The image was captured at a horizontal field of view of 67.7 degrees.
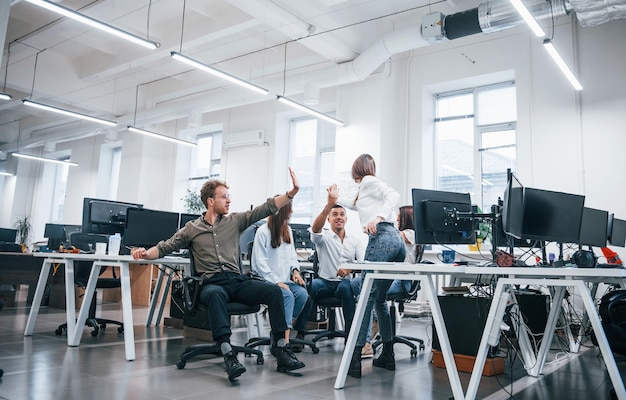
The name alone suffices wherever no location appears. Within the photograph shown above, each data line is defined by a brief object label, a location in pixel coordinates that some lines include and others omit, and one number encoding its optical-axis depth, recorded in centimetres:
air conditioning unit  861
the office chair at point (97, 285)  387
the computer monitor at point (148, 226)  356
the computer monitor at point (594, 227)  405
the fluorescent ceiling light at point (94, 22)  449
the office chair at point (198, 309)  276
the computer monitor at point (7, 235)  671
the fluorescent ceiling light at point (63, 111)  752
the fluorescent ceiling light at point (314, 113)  676
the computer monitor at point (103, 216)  375
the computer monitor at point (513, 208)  246
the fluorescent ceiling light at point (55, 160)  1038
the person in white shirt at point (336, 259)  344
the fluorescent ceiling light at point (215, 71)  560
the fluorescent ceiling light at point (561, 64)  447
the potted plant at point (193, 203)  885
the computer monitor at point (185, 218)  389
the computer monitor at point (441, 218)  267
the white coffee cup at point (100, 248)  363
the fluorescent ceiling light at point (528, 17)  390
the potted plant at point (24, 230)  1141
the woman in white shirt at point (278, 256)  333
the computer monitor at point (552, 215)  265
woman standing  271
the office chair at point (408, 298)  337
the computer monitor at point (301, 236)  483
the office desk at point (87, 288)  305
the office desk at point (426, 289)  214
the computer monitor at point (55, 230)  676
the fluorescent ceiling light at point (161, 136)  843
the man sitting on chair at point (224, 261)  269
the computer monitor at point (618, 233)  471
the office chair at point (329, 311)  350
